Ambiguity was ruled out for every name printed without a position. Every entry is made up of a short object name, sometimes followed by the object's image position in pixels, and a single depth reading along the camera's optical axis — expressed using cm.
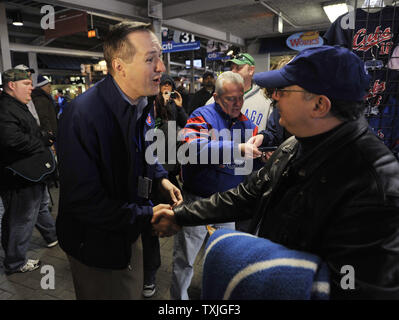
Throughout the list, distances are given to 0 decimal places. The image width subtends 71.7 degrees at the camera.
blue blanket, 87
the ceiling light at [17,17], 902
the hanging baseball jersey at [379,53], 221
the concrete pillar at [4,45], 587
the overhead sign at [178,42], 756
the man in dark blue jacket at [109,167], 135
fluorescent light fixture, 565
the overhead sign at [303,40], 773
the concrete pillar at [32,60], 1436
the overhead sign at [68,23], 567
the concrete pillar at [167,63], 698
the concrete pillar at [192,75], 1589
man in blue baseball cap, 85
